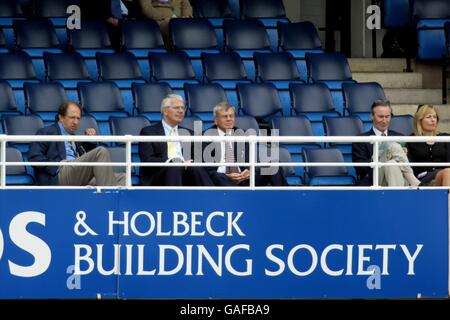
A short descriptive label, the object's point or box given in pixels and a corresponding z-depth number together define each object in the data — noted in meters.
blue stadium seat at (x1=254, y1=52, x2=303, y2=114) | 15.15
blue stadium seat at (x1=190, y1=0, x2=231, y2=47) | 16.81
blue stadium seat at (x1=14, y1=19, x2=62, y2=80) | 15.32
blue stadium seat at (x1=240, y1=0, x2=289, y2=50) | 16.70
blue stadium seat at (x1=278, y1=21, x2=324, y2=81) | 15.94
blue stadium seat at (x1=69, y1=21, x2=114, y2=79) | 15.47
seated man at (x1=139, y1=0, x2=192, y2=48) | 16.39
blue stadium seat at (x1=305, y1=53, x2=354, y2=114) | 15.28
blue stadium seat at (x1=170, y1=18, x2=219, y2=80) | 15.68
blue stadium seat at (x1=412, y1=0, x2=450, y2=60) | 15.85
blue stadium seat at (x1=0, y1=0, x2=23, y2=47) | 15.63
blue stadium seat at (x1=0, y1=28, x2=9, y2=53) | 15.14
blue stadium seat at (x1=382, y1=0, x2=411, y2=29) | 16.67
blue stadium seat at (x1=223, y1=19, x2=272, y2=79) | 15.79
